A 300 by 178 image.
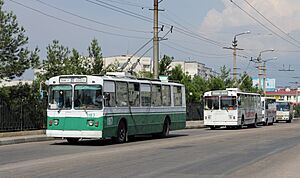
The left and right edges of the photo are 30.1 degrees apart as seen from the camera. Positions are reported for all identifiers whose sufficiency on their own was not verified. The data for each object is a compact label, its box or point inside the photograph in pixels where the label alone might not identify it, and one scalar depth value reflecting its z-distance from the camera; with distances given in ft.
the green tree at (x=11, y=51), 85.30
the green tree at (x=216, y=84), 201.67
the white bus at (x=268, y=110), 174.50
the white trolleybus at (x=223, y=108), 137.59
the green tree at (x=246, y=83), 250.98
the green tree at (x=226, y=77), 222.89
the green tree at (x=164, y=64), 162.61
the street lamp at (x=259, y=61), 246.41
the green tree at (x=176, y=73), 172.35
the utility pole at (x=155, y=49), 121.70
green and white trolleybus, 69.67
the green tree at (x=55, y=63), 101.95
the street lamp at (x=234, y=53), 196.86
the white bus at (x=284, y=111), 229.35
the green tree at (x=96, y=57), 113.80
